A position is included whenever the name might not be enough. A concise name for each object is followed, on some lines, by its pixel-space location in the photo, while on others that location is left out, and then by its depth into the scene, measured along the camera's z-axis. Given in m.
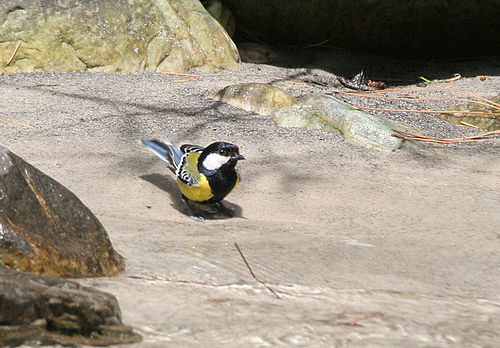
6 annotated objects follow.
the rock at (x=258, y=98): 10.94
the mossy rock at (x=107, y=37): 11.86
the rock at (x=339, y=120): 9.82
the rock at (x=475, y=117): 11.28
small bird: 7.72
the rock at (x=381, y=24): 14.93
